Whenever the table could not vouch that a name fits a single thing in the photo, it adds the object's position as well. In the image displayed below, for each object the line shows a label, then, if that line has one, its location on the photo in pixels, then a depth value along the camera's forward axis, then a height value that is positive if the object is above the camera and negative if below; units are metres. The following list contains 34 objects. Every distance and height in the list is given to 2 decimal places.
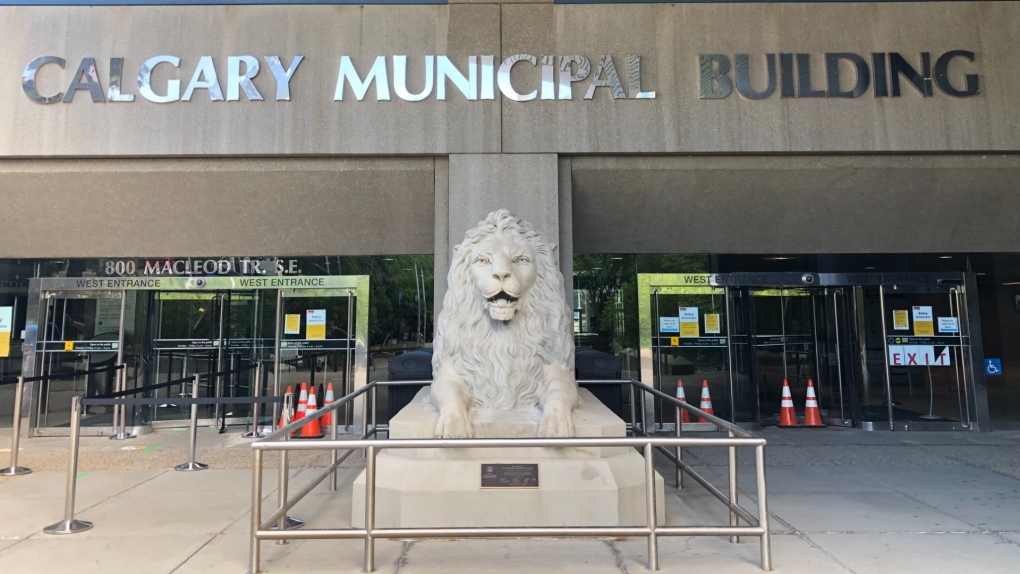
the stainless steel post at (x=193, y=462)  6.10 -1.29
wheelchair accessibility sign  8.74 -0.46
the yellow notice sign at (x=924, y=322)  8.35 +0.24
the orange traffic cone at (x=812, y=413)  8.27 -1.10
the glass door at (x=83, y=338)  8.34 +0.11
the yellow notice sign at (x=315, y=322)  8.54 +0.32
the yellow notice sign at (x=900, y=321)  8.38 +0.26
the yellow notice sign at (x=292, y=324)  8.54 +0.30
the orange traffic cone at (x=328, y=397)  8.28 -0.80
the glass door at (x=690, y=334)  8.65 +0.09
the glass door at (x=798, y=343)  8.65 -0.06
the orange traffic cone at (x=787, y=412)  8.25 -1.08
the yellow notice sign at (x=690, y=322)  8.68 +0.27
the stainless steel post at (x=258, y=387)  7.51 -0.59
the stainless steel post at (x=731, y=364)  8.46 -0.37
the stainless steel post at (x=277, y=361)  8.34 -0.26
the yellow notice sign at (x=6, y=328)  8.52 +0.27
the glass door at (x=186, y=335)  8.52 +0.15
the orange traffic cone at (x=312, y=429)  7.90 -1.22
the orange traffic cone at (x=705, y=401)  8.36 -0.91
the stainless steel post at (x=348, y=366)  8.41 -0.35
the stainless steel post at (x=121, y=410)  7.77 -0.92
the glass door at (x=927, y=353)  8.23 -0.22
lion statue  4.44 +0.12
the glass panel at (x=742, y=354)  8.49 -0.22
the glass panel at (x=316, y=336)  8.49 +0.11
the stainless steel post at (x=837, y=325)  8.52 +0.21
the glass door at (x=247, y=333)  8.56 +0.17
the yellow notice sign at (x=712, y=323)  8.66 +0.25
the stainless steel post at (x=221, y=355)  8.48 -0.17
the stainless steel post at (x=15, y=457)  5.86 -1.17
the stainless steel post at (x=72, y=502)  4.18 -1.17
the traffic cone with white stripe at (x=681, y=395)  8.21 -0.81
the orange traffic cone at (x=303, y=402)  8.16 -0.86
